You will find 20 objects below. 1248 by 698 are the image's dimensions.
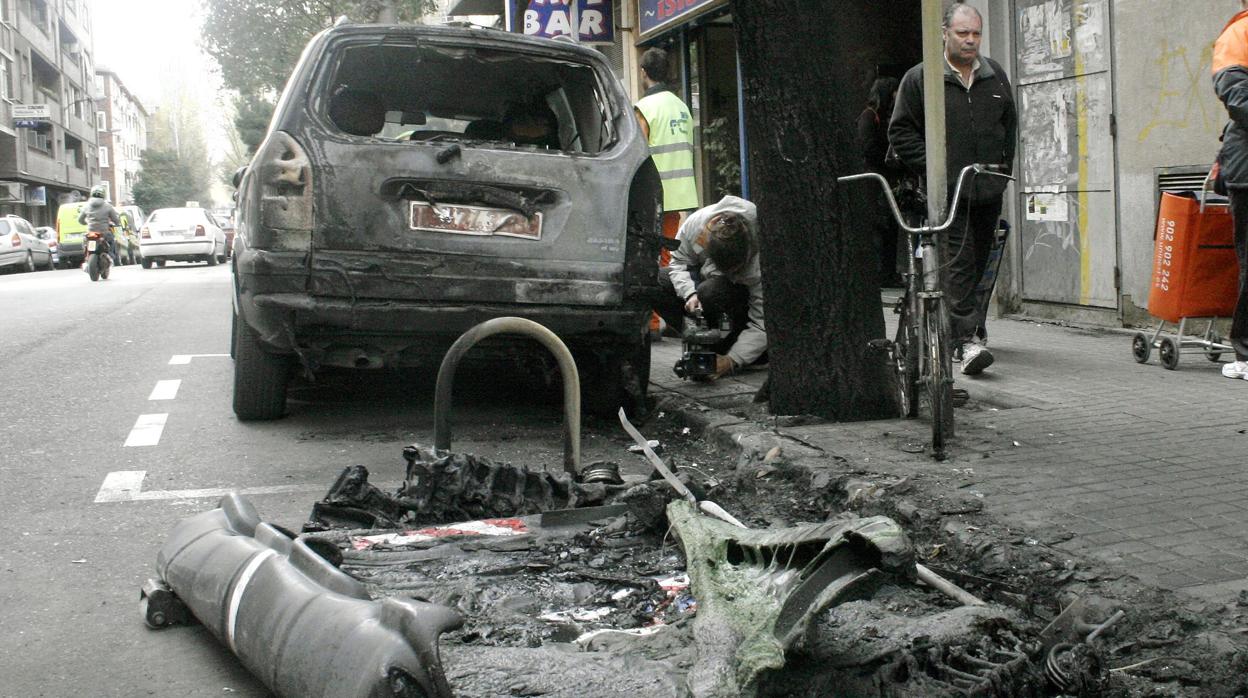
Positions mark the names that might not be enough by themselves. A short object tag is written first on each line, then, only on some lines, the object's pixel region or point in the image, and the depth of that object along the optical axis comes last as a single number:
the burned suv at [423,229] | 6.02
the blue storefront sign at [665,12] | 15.36
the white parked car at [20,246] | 36.03
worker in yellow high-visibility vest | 9.38
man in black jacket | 7.14
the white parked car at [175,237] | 33.38
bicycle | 5.30
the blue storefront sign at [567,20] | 14.59
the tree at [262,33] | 38.53
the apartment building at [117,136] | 111.69
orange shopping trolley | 7.20
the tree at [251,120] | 53.66
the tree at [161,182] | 92.69
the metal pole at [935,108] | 5.65
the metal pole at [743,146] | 14.84
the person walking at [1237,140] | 6.66
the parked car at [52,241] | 41.06
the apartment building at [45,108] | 58.94
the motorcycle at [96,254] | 24.25
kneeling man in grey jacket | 7.67
